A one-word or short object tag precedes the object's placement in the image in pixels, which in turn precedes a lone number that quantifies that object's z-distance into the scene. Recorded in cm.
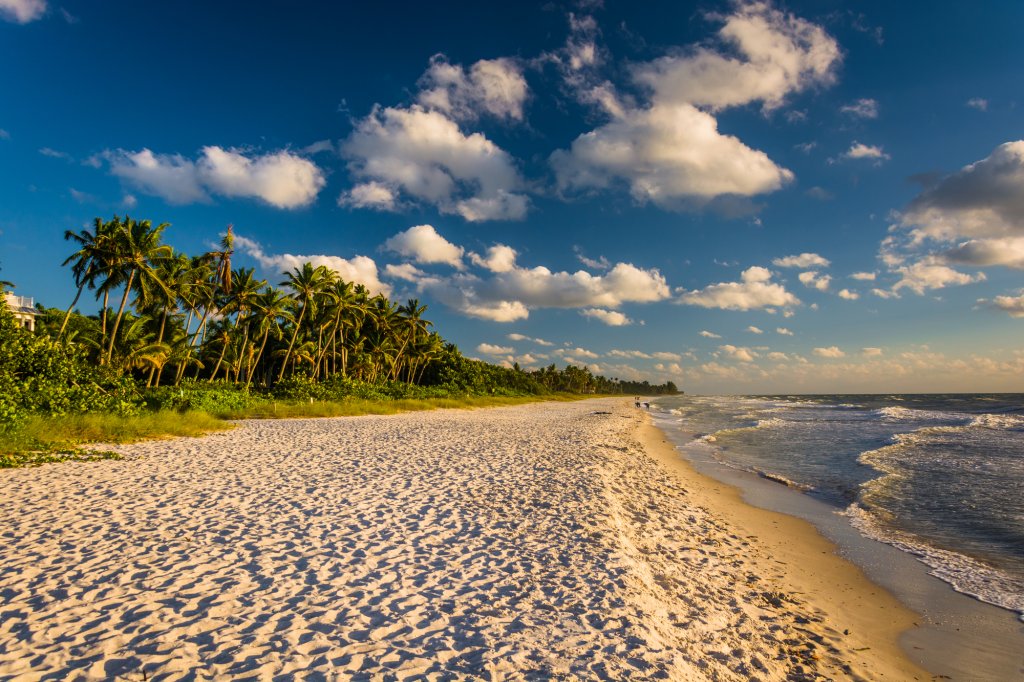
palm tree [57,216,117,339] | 3372
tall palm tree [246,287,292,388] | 4606
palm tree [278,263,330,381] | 4650
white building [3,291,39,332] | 6638
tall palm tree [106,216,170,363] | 3438
